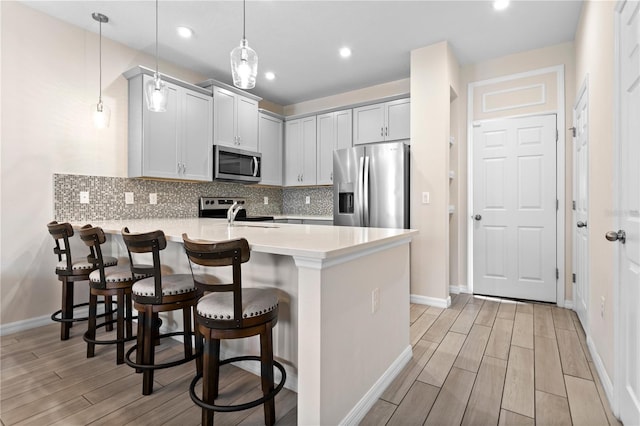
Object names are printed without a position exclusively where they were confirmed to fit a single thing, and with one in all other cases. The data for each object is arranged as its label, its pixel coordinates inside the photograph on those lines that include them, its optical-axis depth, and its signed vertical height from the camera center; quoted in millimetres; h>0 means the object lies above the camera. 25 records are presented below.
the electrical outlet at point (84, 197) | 3070 +138
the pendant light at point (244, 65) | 2000 +926
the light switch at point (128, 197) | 3416 +149
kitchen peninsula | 1339 -472
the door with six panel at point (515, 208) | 3453 +45
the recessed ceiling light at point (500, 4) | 2662 +1750
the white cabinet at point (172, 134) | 3316 +856
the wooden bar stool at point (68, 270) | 2332 -449
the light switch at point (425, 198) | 3463 +150
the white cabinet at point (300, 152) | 4938 +942
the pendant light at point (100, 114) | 2787 +848
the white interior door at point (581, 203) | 2572 +80
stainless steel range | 4198 +34
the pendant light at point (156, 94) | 2428 +898
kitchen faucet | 2633 -20
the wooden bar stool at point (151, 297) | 1706 -474
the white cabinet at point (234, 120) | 4000 +1211
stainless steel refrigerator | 3531 +298
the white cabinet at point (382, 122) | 4090 +1197
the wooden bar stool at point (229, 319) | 1352 -475
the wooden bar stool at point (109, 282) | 2041 -462
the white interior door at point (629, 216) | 1322 -17
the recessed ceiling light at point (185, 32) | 3112 +1772
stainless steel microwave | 3996 +626
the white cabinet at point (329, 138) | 4594 +1087
